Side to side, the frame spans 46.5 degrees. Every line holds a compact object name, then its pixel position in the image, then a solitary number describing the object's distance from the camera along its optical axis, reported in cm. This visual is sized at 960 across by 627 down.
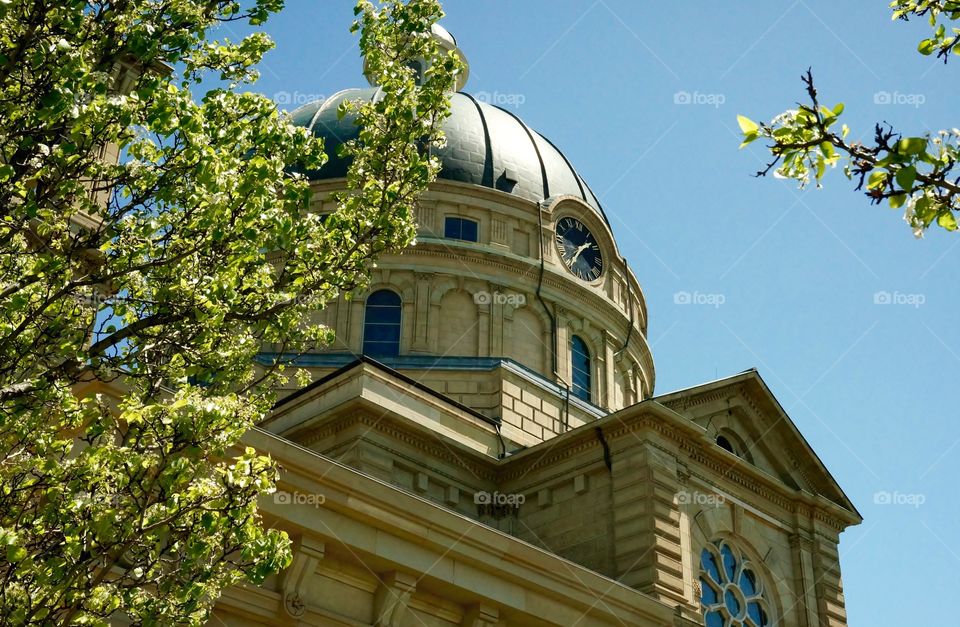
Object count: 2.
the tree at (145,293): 935
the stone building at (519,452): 1596
